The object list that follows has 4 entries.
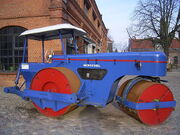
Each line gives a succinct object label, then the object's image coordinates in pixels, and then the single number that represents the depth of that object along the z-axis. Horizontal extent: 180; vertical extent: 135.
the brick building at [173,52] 39.78
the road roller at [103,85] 3.26
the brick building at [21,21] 7.60
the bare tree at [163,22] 19.88
